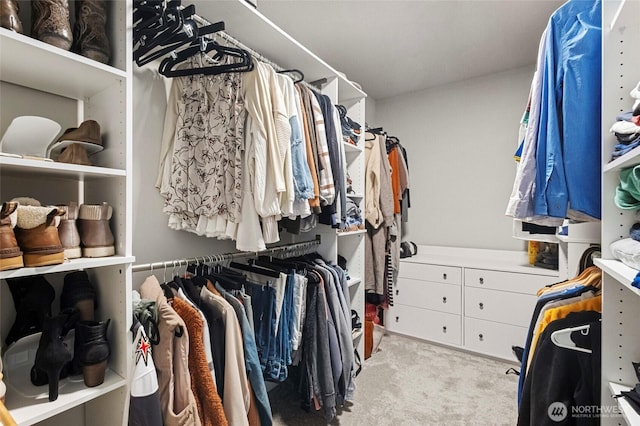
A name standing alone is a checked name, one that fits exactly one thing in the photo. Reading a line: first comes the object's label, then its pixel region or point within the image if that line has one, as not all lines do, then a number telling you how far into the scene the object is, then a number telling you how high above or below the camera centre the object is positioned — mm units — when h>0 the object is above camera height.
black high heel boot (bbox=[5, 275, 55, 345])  875 -269
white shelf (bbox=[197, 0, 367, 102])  1235 +864
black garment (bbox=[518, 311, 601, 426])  829 -476
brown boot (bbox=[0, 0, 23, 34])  698 +475
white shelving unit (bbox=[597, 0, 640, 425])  784 +0
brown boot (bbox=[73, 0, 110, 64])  850 +529
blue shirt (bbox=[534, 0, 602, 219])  940 +292
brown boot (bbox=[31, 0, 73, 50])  776 +508
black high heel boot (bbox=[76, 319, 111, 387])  823 -382
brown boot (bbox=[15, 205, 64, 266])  720 -53
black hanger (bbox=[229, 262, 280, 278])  1408 -271
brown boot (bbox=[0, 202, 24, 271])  668 -60
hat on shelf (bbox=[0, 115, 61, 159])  797 +217
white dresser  2270 -706
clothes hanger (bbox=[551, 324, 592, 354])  859 -361
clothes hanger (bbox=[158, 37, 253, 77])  1147 +630
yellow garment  970 -321
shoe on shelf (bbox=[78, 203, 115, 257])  846 -45
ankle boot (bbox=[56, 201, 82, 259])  815 -55
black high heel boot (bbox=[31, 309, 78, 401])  751 -355
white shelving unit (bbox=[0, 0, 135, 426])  776 +119
